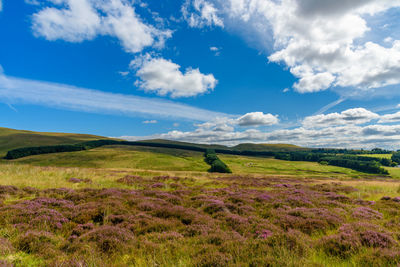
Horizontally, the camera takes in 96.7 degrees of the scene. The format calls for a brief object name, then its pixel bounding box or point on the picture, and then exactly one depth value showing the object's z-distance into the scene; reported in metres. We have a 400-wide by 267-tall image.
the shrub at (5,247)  5.18
